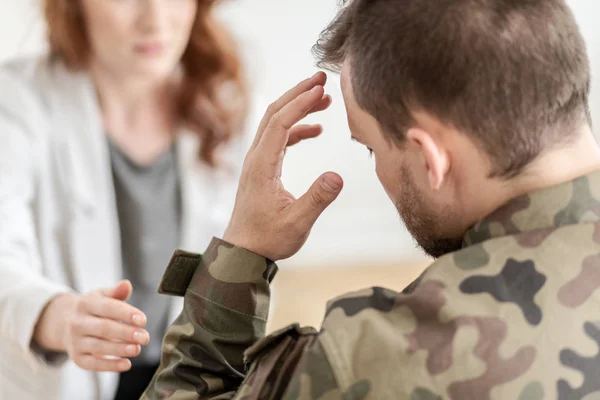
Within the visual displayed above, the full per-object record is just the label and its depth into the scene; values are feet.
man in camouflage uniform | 4.33
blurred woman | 6.21
